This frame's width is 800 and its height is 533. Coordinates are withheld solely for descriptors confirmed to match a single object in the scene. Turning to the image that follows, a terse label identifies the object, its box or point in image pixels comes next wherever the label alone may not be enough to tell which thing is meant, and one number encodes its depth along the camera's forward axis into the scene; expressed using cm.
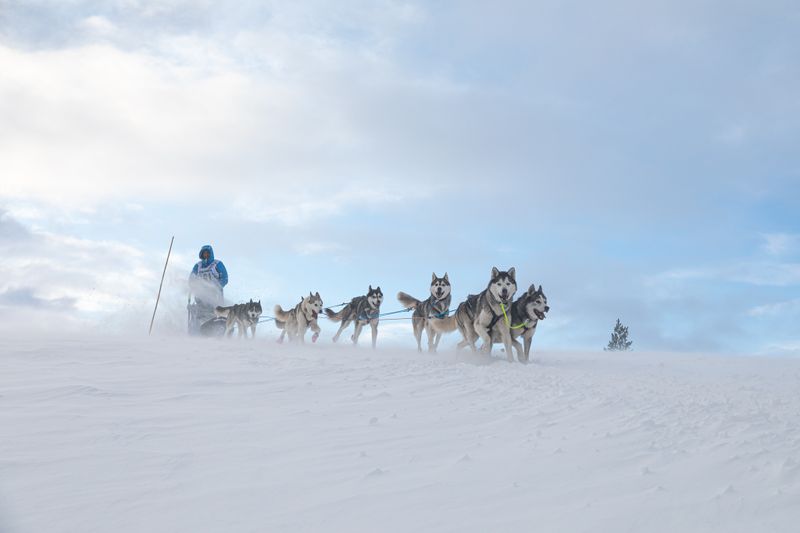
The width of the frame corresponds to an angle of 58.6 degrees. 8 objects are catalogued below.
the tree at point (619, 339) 2847
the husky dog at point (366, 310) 1409
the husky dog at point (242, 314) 1542
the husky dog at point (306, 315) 1463
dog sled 1534
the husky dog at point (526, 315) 1020
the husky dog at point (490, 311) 1019
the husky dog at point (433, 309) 1268
